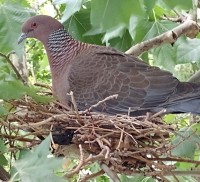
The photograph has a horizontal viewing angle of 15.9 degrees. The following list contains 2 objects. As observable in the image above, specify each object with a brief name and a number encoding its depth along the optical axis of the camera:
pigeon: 0.99
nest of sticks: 0.86
